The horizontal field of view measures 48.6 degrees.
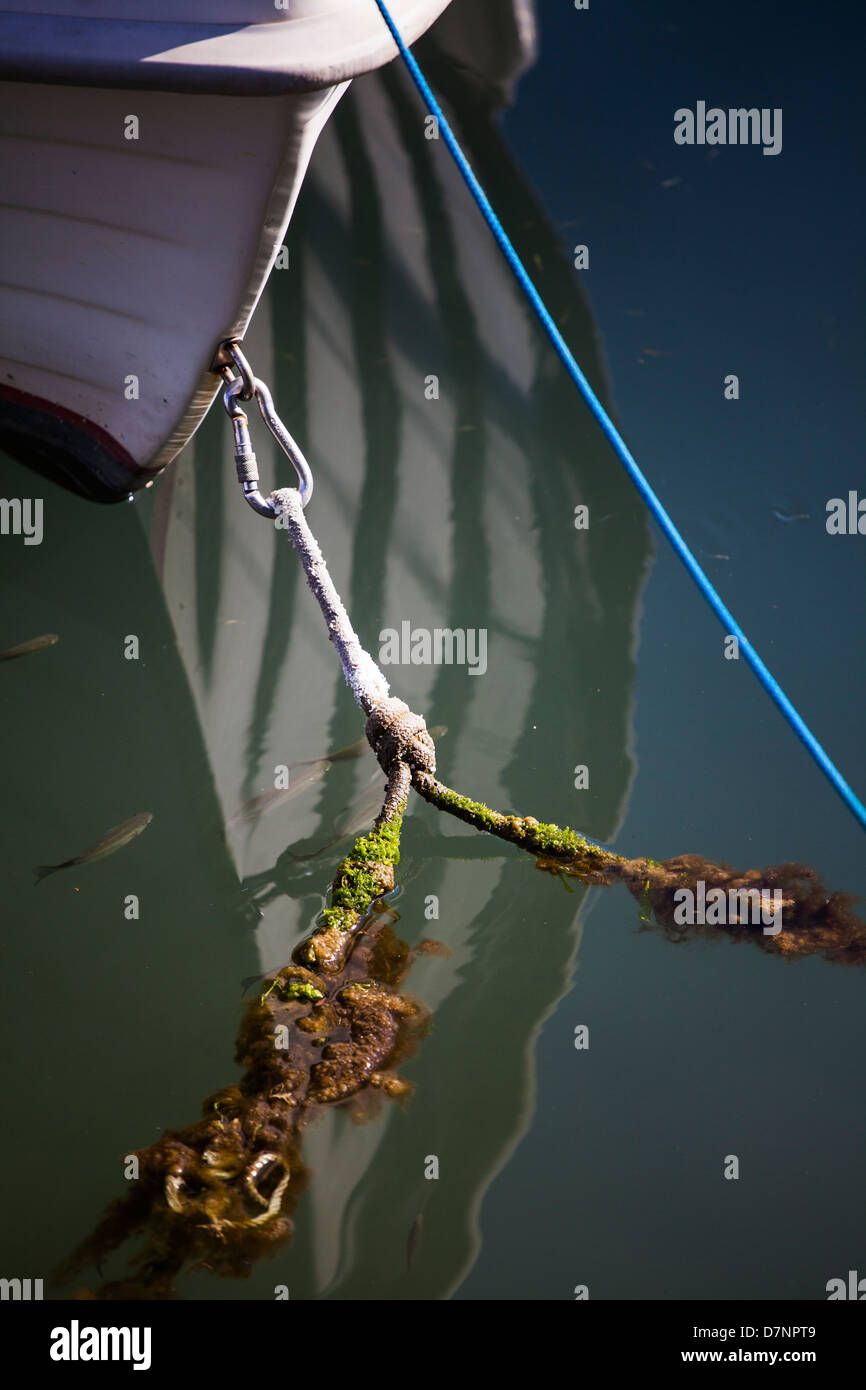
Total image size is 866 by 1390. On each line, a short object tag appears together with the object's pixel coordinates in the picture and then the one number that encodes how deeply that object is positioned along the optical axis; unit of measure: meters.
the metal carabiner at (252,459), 2.43
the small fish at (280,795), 2.72
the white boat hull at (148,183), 2.09
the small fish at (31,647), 3.01
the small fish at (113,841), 2.51
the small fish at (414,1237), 1.92
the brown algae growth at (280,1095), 1.81
